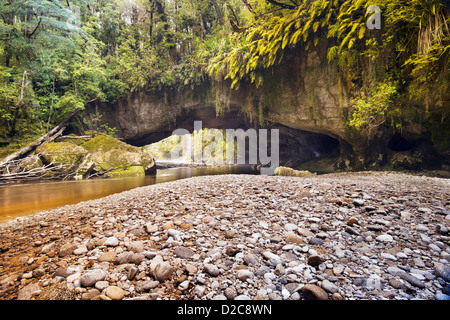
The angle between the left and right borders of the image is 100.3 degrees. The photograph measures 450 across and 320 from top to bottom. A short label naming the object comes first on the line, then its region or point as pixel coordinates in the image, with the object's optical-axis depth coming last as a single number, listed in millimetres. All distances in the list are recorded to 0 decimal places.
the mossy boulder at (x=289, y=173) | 9961
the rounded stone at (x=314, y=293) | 1234
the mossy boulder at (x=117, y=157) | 11172
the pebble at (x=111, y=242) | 2020
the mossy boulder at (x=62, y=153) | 9672
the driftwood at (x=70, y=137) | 11622
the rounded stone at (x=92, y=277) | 1440
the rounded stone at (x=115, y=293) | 1306
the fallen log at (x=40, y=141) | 8945
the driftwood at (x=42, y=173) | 8406
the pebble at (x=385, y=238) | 1913
